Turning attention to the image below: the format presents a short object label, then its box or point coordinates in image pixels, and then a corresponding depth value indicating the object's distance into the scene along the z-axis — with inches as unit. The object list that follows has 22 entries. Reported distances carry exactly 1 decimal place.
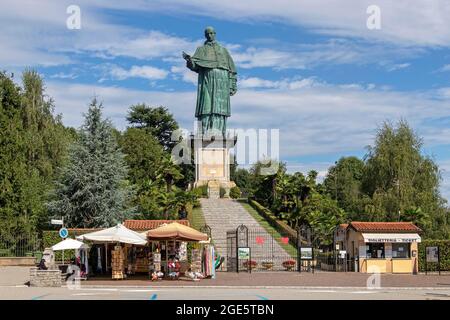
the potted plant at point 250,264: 1275.8
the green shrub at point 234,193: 2433.6
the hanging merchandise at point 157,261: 1061.8
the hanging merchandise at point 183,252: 1201.5
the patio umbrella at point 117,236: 1027.9
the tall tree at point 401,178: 1927.9
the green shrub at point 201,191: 2338.8
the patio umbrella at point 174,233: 1053.5
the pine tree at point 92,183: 1573.6
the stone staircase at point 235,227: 1520.7
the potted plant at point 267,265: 1374.5
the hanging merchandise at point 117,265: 1057.5
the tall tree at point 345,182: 2662.4
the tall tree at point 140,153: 2850.4
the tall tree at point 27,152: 1599.4
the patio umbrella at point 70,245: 1075.3
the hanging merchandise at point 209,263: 1089.4
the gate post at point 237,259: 1268.5
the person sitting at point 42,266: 959.6
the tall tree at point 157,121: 3491.6
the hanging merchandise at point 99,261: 1186.0
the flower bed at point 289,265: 1342.3
